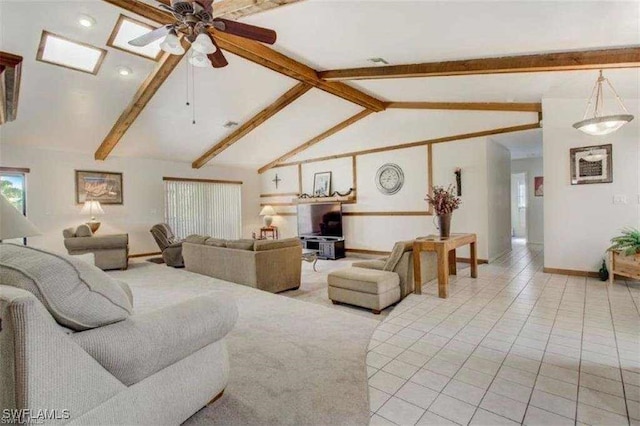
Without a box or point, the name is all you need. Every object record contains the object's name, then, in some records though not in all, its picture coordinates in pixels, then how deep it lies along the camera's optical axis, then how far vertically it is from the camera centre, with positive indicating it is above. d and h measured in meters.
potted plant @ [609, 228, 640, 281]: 3.87 -0.64
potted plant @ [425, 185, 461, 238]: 4.15 +0.00
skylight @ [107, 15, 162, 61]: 3.78 +2.29
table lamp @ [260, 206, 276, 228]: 9.44 -0.08
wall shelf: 7.87 +0.28
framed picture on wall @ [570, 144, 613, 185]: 4.46 +0.60
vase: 4.15 -0.23
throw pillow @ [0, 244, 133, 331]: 1.15 -0.27
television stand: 7.44 -0.89
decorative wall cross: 9.63 +0.97
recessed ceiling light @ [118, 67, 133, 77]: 4.55 +2.12
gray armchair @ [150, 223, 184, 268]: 6.29 -0.66
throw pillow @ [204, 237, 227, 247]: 4.95 -0.49
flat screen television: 7.82 -0.25
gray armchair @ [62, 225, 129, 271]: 5.62 -0.57
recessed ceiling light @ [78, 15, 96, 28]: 3.51 +2.22
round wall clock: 7.11 +0.71
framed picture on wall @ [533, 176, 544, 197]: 8.48 +0.56
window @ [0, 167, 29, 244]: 6.06 +0.57
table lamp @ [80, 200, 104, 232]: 6.48 +0.10
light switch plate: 4.39 +0.08
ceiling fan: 2.40 +1.56
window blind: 8.20 +0.16
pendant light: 3.27 +0.90
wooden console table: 3.76 -0.52
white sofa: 1.02 -0.53
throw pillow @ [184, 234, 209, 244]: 5.39 -0.47
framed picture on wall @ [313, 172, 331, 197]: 8.40 +0.72
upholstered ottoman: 3.49 -0.91
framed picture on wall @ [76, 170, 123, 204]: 6.80 +0.63
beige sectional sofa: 4.39 -0.75
